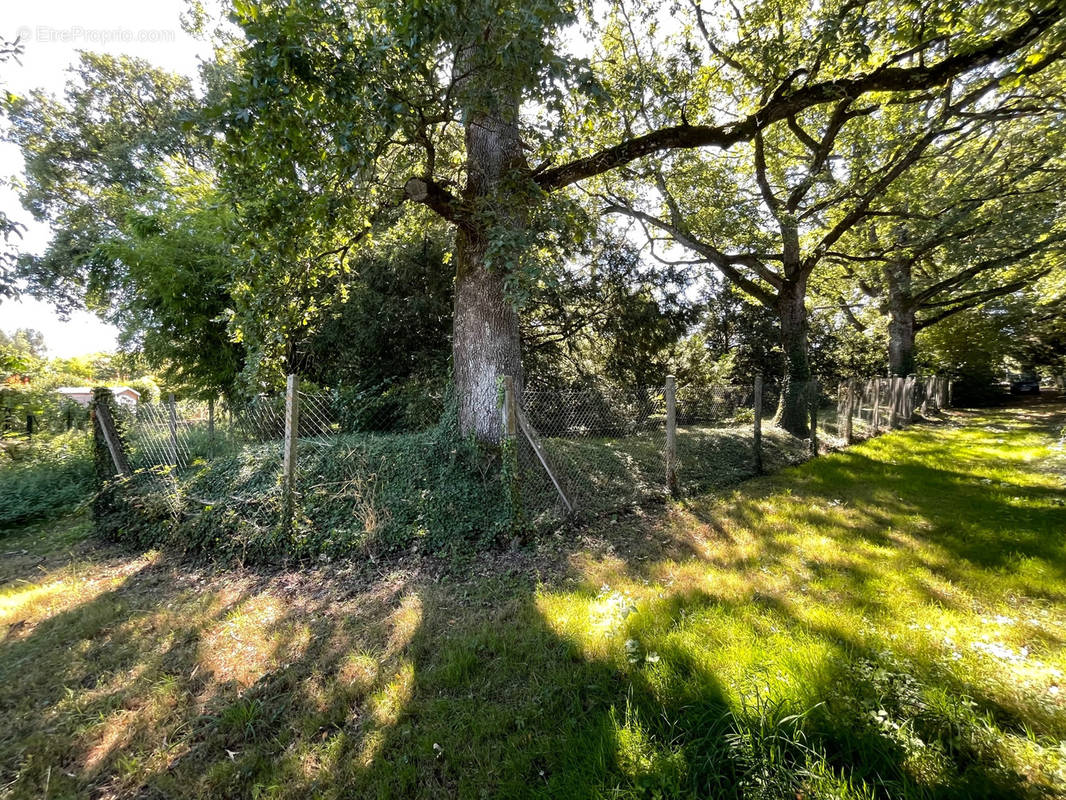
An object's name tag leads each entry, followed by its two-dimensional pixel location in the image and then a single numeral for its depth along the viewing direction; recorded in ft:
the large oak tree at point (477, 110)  11.92
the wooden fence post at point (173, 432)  18.72
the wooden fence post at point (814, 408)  28.17
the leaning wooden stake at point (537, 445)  15.49
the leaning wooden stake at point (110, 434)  19.45
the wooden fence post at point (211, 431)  19.96
